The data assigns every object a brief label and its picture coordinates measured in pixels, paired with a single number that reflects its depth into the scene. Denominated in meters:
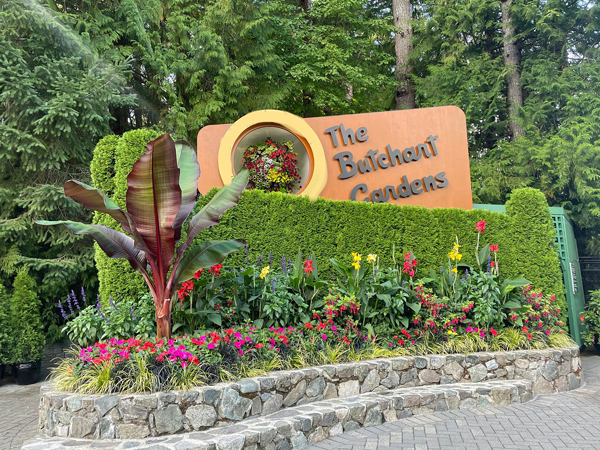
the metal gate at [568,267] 8.78
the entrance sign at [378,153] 8.24
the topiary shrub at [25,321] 7.51
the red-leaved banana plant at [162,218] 4.23
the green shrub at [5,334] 7.32
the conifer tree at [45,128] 7.68
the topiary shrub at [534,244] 7.57
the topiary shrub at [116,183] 5.41
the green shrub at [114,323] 4.79
